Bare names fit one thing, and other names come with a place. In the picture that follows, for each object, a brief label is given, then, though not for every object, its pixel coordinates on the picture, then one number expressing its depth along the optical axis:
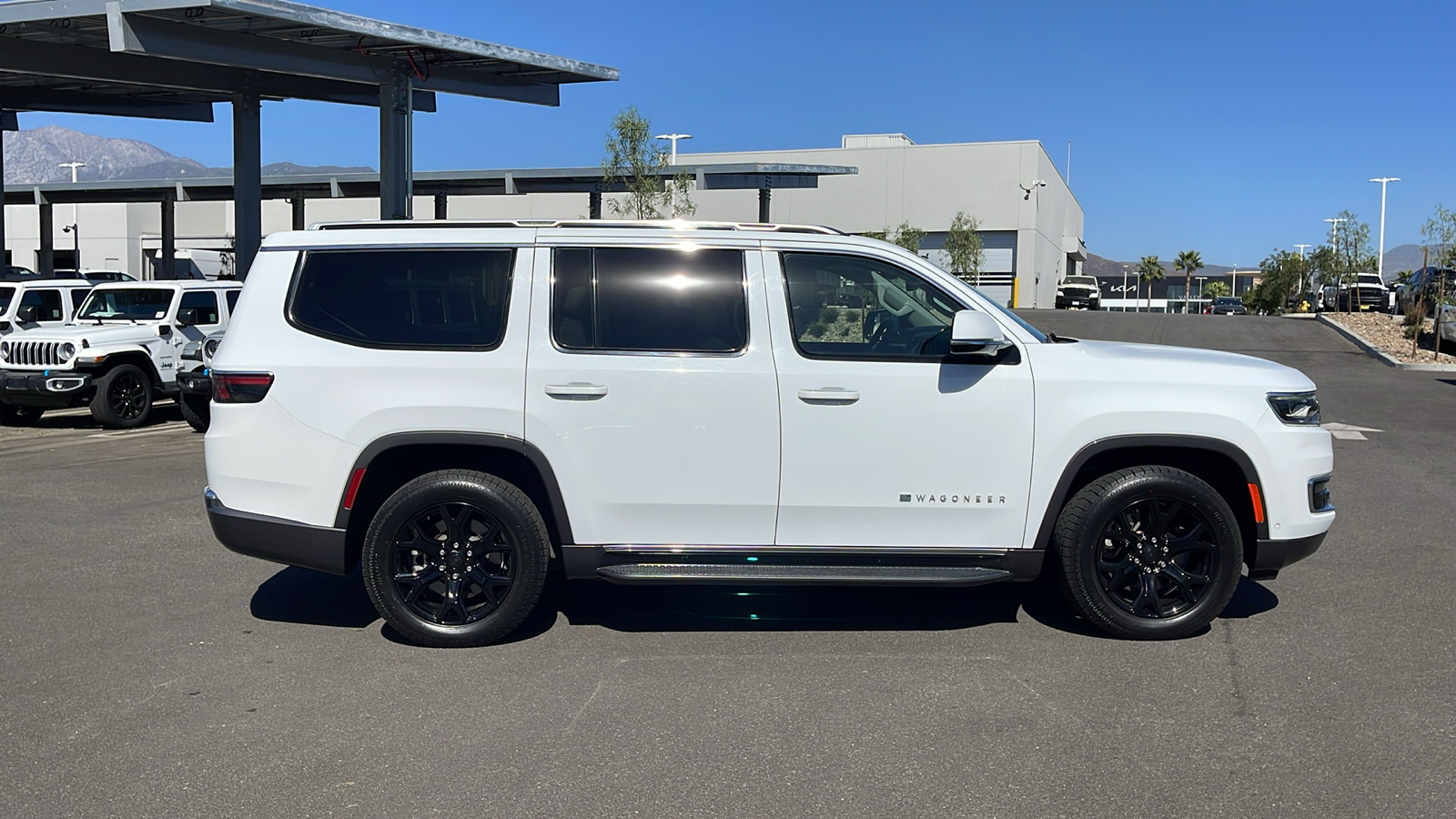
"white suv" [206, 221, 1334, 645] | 5.20
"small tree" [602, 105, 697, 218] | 26.78
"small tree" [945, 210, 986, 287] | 55.03
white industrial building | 64.62
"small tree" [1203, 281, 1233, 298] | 121.78
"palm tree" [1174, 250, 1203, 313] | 111.94
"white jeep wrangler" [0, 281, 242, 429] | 13.72
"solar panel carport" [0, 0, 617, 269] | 17.22
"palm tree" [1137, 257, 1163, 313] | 115.12
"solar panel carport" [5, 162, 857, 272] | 32.62
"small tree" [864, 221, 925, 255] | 51.14
